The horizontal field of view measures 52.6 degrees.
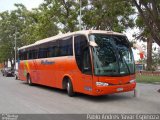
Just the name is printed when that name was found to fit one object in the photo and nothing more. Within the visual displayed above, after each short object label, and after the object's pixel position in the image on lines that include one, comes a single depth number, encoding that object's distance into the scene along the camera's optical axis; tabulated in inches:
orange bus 271.7
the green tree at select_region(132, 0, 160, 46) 348.9
